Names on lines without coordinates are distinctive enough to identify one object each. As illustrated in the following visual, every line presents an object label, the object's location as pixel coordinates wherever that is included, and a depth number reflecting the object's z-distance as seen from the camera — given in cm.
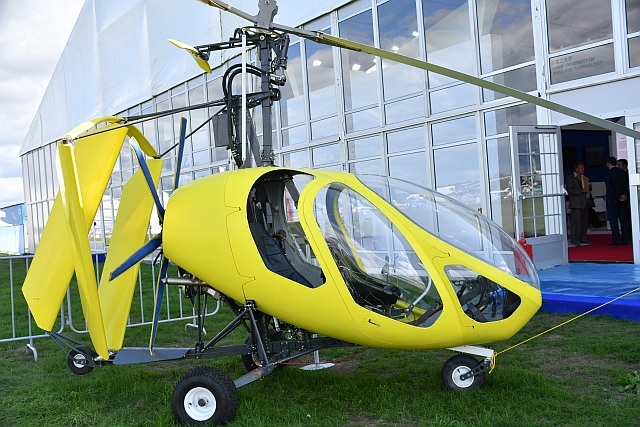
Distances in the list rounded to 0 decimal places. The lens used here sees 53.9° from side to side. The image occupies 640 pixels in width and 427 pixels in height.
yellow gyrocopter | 399
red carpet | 956
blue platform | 654
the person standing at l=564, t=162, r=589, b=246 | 1153
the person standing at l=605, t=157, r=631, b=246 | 1100
